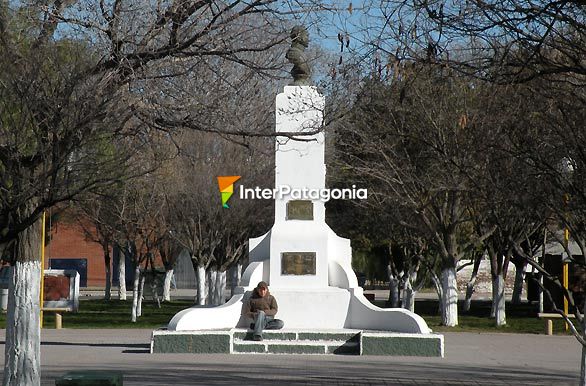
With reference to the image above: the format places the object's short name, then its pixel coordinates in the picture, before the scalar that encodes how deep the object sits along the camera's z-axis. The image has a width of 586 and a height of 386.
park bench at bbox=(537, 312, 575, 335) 34.05
